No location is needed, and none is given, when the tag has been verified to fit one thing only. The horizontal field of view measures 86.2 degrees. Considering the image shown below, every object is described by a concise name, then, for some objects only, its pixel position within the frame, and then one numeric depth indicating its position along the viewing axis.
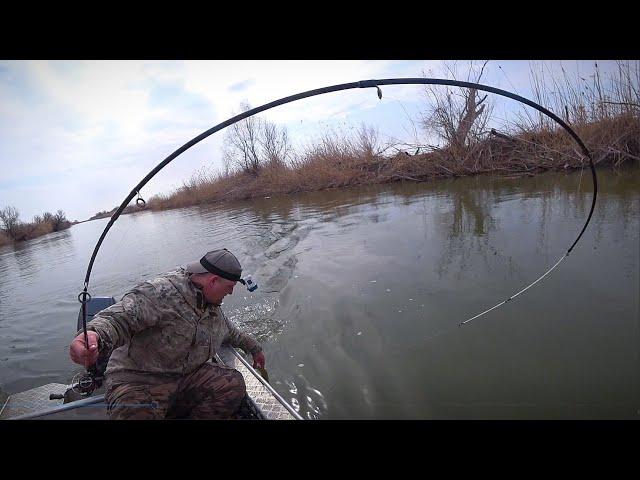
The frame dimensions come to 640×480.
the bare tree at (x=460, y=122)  15.17
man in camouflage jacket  2.46
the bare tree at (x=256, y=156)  26.89
